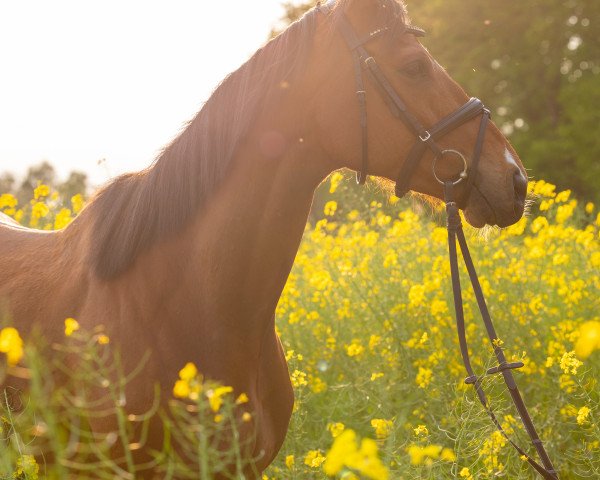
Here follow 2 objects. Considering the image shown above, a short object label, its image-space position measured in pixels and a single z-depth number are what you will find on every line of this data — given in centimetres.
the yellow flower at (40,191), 536
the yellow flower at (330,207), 525
